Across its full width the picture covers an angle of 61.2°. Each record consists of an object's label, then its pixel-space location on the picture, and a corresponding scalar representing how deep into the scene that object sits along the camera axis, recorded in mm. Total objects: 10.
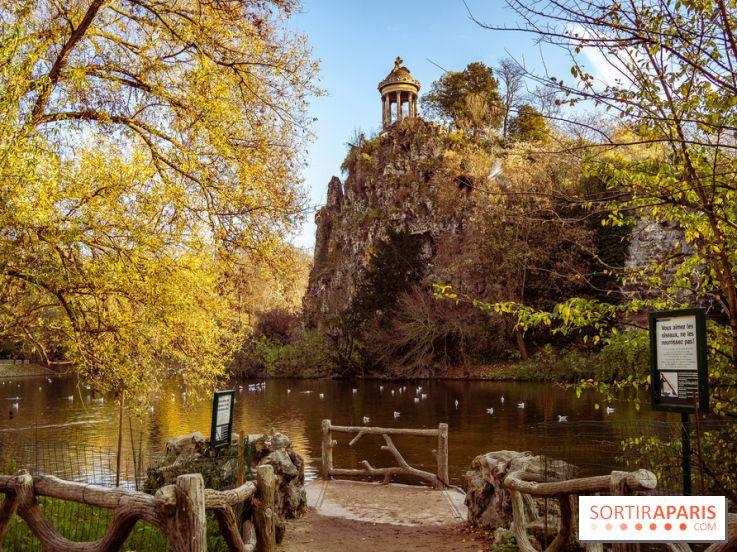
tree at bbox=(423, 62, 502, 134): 56719
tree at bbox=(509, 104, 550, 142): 53559
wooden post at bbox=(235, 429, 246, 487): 7543
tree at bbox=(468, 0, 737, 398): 5043
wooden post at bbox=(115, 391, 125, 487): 11453
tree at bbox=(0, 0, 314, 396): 10133
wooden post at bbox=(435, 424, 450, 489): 12496
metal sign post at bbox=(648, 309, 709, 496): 5043
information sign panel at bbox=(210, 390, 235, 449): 7832
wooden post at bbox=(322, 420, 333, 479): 13219
